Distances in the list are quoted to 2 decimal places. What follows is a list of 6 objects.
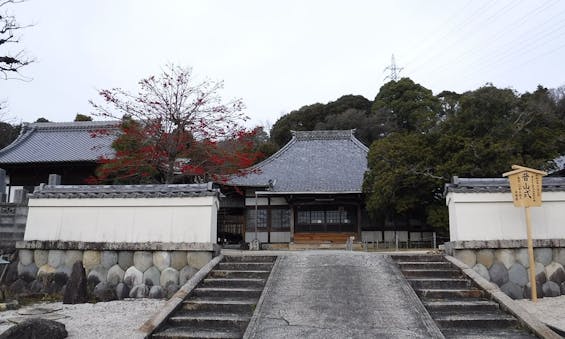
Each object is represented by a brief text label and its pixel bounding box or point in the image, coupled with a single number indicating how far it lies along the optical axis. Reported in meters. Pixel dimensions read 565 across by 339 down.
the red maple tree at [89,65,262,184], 13.14
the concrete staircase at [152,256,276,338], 5.84
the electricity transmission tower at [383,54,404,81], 53.88
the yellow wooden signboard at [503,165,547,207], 7.79
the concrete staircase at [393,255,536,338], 5.70
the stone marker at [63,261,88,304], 7.92
